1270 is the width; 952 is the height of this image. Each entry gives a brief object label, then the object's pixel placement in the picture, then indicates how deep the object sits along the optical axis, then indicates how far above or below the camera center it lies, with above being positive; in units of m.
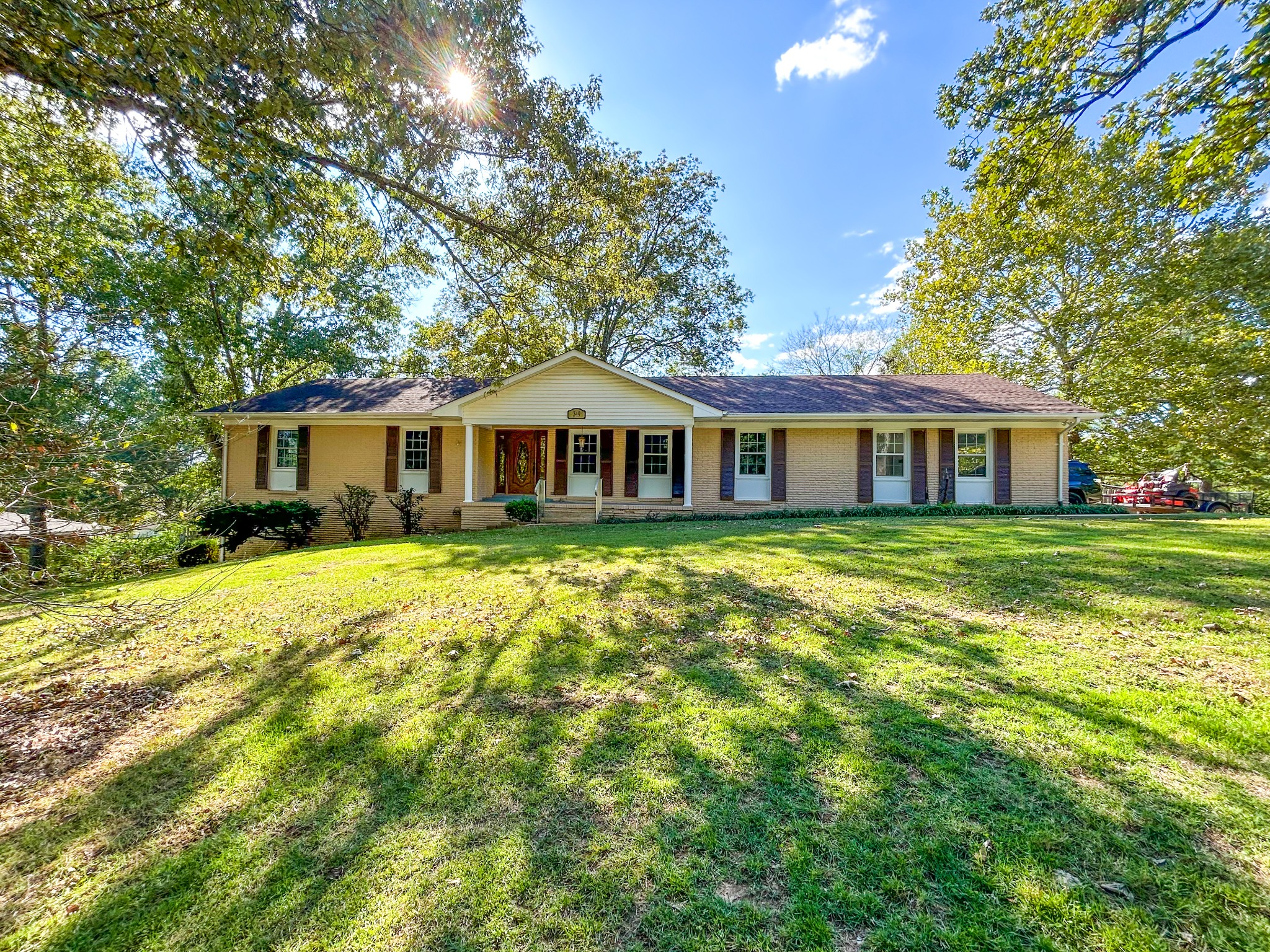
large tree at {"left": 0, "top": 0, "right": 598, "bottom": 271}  4.35 +4.92
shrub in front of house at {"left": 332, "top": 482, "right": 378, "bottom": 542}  13.75 -0.89
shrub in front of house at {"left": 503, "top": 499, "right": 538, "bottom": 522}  13.11 -0.84
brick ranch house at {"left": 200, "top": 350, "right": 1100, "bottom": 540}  13.73 +1.11
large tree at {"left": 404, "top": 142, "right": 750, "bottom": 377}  9.34 +5.61
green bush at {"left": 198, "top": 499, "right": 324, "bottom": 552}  12.45 -1.17
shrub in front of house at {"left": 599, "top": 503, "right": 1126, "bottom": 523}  12.40 -0.78
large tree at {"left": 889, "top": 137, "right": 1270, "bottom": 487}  15.57 +6.66
